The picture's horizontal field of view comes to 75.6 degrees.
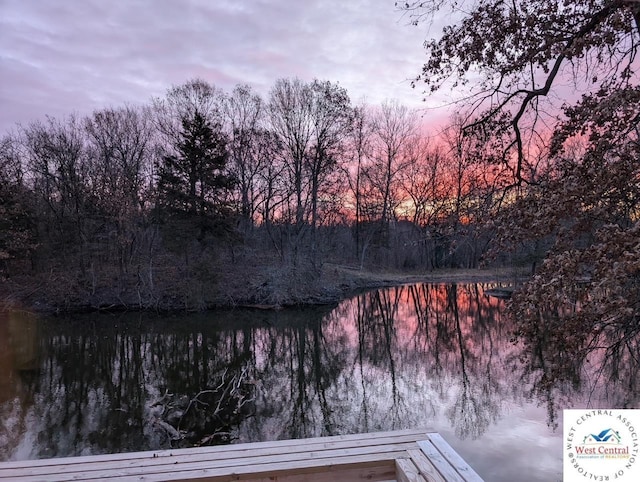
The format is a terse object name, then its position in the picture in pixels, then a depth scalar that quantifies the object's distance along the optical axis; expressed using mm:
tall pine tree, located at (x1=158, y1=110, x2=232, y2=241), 24922
